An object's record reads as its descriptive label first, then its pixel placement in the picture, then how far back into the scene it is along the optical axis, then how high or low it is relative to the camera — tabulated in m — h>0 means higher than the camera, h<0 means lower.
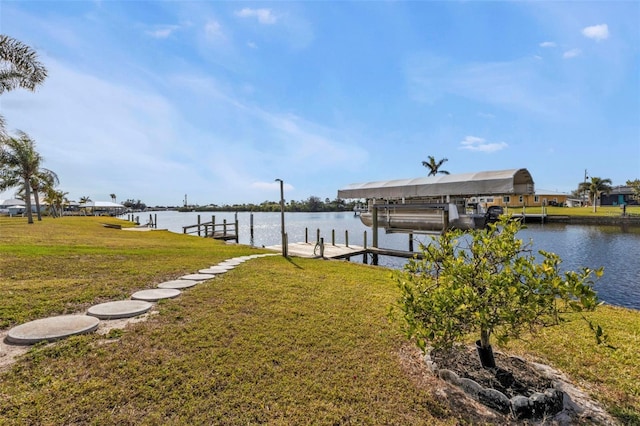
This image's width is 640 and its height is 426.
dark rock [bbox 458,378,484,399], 2.98 -1.87
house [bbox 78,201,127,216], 68.87 +1.64
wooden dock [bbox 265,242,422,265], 16.53 -2.65
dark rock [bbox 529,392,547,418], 2.68 -1.85
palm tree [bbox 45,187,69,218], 40.17 +2.35
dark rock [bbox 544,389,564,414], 2.74 -1.87
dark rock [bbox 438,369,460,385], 3.19 -1.88
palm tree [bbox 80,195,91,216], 69.12 +2.95
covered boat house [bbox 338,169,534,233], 11.41 +0.47
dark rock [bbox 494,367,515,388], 3.08 -1.84
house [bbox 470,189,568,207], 54.93 +0.81
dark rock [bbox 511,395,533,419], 2.66 -1.86
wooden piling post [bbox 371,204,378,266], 16.77 -1.26
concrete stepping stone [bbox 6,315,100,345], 3.52 -1.48
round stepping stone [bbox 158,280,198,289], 6.28 -1.60
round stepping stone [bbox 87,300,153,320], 4.41 -1.53
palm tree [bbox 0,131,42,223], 25.18 +4.42
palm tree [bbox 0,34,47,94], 12.70 +6.69
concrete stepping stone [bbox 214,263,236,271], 8.63 -1.70
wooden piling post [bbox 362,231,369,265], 18.36 -3.12
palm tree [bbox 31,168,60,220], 28.29 +3.45
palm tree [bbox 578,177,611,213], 49.78 +3.07
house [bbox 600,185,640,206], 55.48 +1.06
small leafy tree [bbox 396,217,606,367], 2.59 -0.83
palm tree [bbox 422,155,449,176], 38.03 +5.37
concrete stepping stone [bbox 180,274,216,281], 7.11 -1.63
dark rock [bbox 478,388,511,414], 2.77 -1.89
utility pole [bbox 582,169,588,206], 58.44 +2.74
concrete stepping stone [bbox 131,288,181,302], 5.32 -1.57
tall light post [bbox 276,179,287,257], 12.28 -1.29
